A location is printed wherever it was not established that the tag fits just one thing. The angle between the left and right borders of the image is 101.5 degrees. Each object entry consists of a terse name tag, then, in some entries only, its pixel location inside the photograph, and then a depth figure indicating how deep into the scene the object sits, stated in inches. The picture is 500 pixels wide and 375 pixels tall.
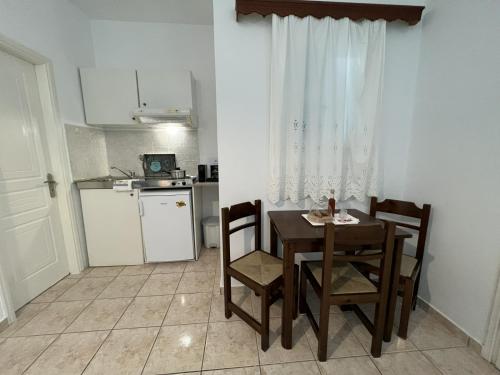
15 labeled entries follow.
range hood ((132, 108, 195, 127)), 88.7
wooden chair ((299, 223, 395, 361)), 42.0
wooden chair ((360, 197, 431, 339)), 52.5
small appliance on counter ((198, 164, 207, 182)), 105.6
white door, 64.5
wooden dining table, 47.8
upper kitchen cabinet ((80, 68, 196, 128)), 91.1
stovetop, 87.4
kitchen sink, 85.2
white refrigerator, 88.8
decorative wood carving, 58.4
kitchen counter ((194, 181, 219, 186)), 93.6
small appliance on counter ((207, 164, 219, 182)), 110.4
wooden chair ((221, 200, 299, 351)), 50.9
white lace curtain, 61.9
